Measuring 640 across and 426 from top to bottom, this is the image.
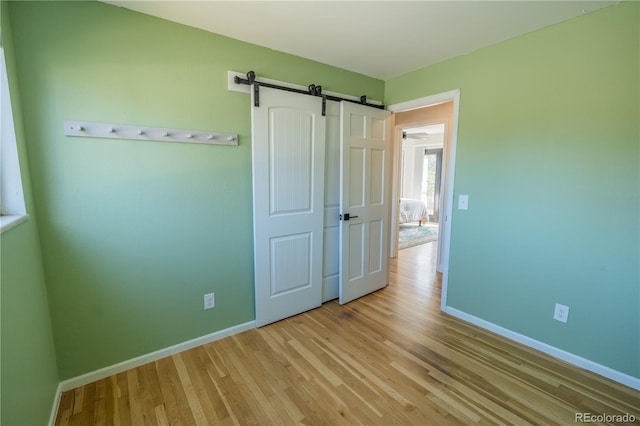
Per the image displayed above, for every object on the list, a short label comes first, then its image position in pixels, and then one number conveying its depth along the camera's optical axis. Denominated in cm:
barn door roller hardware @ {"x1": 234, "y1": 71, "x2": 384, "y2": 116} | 214
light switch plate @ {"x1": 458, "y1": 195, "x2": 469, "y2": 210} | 252
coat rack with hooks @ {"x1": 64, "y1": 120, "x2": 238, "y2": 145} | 163
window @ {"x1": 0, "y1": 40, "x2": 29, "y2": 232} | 132
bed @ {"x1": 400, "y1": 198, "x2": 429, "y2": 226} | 708
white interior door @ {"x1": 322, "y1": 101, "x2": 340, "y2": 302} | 270
